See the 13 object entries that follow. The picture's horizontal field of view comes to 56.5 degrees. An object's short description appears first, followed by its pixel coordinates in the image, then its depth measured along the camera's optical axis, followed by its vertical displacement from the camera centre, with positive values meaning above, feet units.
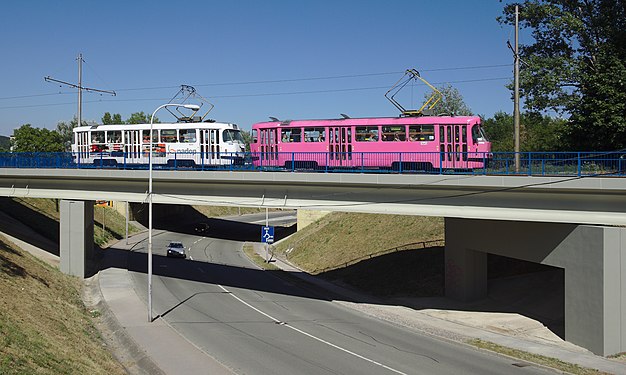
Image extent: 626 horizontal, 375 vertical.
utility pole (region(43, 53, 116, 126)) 178.16 +26.95
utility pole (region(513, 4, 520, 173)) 96.37 +12.35
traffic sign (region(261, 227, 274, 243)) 159.33 -17.54
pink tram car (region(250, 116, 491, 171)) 103.81 +5.32
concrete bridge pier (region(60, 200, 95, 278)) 120.37 -13.71
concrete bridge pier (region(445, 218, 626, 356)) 72.79 -12.85
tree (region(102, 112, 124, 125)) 415.85 +37.97
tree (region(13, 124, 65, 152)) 252.83 +13.63
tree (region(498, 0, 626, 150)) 115.96 +21.98
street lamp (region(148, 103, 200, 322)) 86.90 -9.96
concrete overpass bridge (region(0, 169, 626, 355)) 73.56 -5.62
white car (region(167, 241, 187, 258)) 165.17 -23.15
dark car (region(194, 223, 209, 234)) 247.29 -24.63
